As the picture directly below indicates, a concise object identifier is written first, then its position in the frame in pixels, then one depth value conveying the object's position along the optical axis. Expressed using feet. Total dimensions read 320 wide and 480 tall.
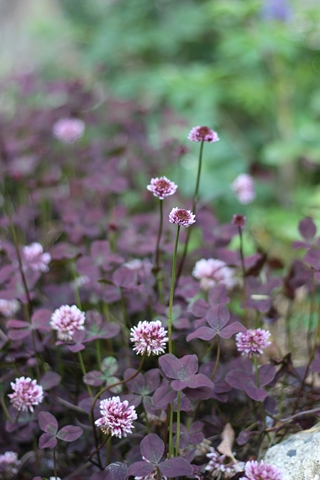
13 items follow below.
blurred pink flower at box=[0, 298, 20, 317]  3.04
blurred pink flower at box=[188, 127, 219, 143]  2.79
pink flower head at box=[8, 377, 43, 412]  2.71
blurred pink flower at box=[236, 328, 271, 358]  2.69
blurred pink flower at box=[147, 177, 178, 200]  2.67
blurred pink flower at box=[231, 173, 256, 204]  3.14
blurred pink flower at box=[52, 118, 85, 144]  3.53
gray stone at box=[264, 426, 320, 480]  2.62
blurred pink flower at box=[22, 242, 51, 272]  3.03
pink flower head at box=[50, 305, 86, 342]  2.79
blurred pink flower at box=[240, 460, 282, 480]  2.54
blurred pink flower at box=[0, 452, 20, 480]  2.77
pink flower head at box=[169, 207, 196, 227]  2.58
